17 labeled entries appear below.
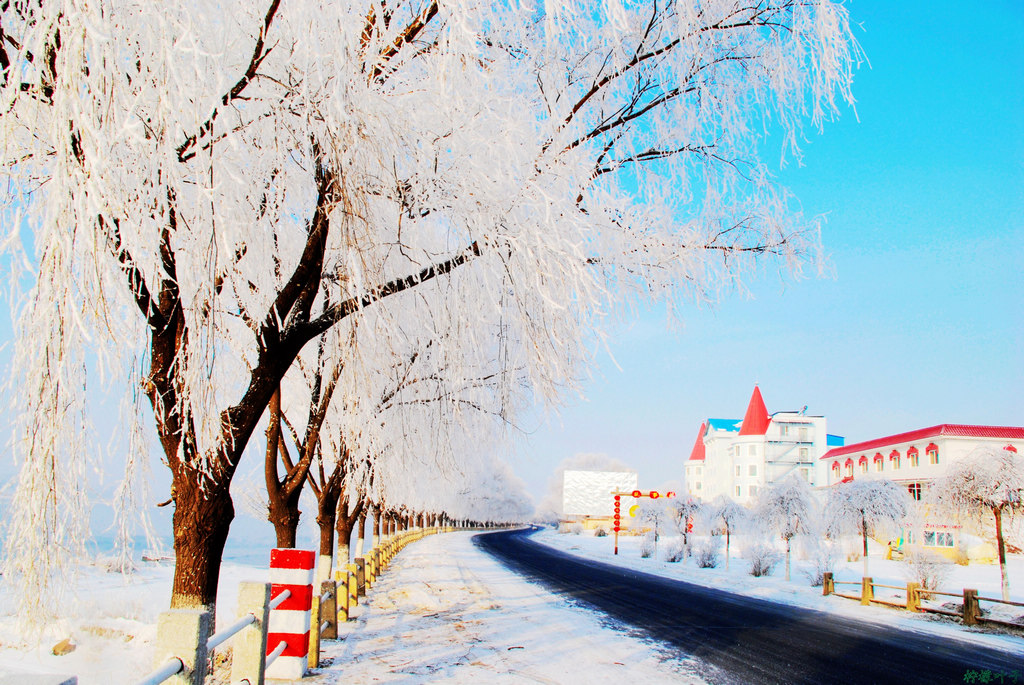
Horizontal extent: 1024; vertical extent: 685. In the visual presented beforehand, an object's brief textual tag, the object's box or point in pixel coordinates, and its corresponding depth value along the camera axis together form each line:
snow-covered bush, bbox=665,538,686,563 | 30.53
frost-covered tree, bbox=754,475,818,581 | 22.86
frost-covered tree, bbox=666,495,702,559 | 32.88
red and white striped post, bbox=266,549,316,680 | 5.52
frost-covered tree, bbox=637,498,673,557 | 35.75
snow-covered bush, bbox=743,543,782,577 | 22.95
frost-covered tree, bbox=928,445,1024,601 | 14.38
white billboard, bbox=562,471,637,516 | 82.94
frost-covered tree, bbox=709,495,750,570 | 28.36
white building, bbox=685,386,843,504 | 63.56
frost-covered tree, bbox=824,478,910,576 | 21.20
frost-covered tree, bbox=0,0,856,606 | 3.16
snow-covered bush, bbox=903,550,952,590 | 15.12
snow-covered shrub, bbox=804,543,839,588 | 18.94
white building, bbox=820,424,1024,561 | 33.22
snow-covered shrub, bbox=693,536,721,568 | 26.66
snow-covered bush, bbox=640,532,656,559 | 34.03
